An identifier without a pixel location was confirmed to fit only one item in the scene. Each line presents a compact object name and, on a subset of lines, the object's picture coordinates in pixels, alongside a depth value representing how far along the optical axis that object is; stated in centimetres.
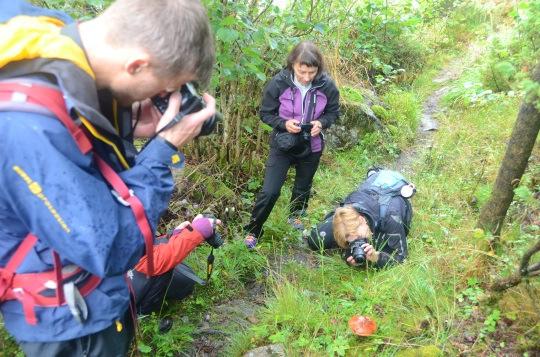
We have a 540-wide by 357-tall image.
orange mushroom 246
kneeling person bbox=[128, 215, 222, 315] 261
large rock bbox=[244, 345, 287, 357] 249
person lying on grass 337
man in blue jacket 110
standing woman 379
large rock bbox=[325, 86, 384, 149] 625
